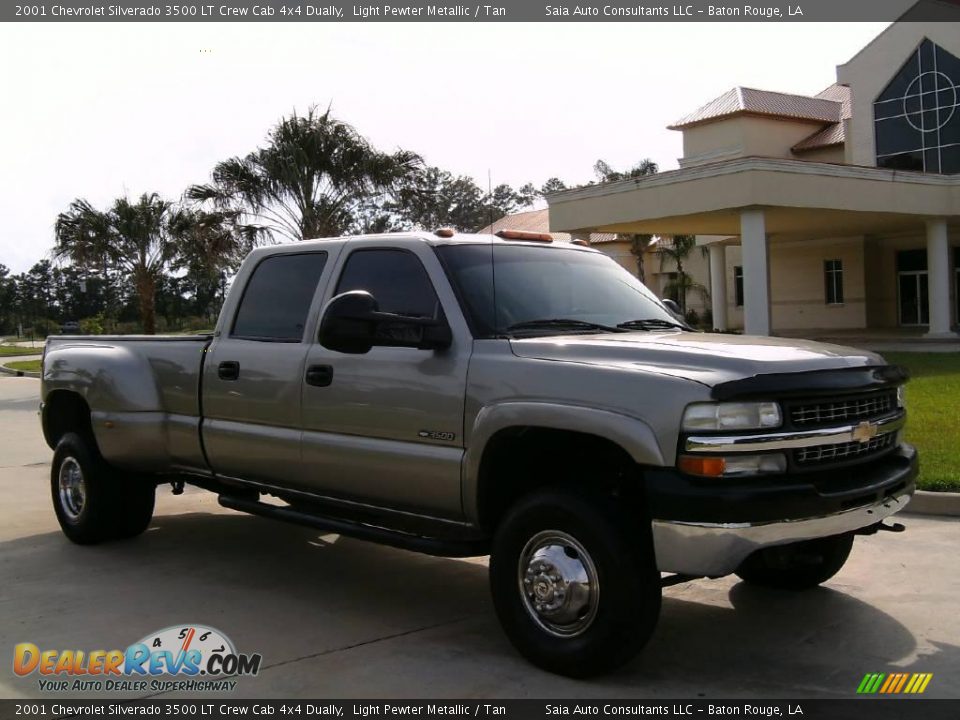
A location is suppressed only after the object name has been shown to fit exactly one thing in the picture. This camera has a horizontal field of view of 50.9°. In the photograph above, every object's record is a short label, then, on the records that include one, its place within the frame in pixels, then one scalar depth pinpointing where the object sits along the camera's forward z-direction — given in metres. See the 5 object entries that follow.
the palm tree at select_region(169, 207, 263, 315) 22.92
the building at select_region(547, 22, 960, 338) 24.75
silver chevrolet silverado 3.99
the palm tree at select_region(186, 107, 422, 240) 21.59
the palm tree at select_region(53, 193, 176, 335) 27.47
